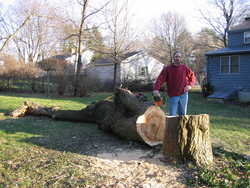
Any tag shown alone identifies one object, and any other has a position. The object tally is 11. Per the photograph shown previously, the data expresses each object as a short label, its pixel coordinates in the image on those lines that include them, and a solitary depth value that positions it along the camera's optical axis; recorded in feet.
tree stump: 12.61
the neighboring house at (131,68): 87.86
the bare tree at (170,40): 113.68
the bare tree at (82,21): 59.32
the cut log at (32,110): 25.76
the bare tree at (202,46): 111.96
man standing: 16.09
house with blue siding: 51.45
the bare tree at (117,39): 71.49
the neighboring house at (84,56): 127.24
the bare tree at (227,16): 105.60
